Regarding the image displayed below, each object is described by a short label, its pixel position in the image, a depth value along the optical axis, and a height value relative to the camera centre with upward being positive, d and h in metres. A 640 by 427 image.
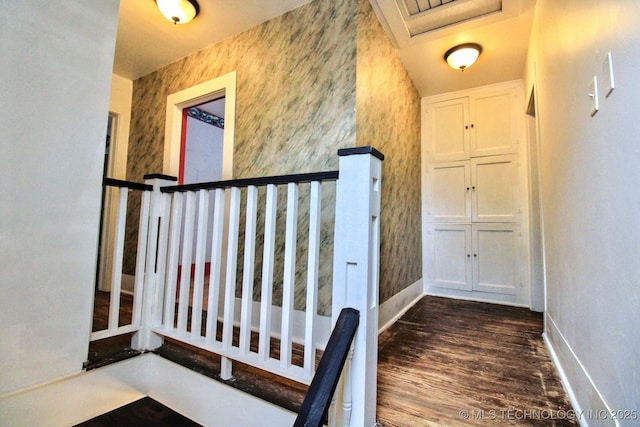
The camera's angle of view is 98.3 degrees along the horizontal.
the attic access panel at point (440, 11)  2.12 +1.79
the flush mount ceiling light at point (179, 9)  2.18 +1.77
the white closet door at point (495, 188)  3.06 +0.55
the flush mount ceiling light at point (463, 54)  2.57 +1.71
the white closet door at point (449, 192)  3.29 +0.53
